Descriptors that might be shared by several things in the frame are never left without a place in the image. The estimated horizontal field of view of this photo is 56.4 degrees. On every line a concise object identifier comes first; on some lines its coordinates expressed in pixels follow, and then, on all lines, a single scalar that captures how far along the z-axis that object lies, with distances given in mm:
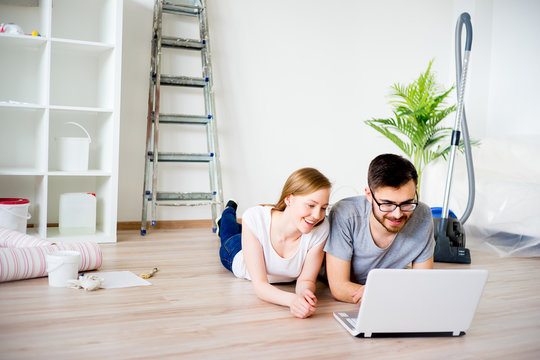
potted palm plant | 3948
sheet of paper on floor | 2129
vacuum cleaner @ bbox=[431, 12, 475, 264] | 2932
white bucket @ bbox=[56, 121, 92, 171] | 3088
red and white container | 2783
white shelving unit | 3010
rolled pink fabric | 2084
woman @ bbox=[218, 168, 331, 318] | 1858
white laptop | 1495
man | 1945
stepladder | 3561
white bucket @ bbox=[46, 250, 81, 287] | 2080
